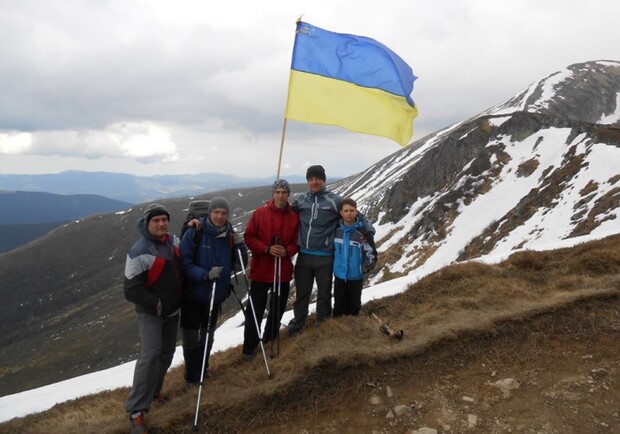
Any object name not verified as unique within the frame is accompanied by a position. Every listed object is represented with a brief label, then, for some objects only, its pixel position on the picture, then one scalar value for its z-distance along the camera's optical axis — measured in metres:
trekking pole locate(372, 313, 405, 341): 7.74
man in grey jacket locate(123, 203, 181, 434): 6.34
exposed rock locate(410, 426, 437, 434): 5.34
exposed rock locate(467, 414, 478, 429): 5.38
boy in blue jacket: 8.46
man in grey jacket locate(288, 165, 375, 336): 8.42
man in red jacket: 8.13
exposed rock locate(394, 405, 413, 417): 5.80
